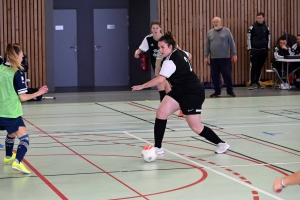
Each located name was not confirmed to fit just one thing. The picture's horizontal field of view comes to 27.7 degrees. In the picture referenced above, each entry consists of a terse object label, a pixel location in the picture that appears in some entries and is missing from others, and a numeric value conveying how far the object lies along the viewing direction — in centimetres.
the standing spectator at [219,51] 1553
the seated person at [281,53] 1826
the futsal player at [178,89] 741
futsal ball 719
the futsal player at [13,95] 660
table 1750
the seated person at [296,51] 1839
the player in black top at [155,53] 1147
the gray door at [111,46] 2225
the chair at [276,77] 1828
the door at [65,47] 2175
